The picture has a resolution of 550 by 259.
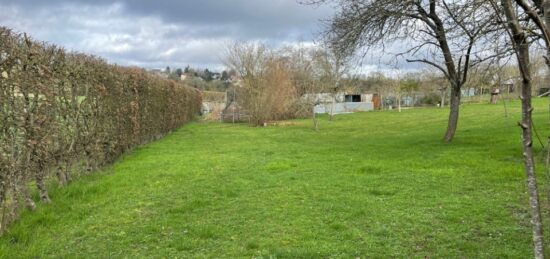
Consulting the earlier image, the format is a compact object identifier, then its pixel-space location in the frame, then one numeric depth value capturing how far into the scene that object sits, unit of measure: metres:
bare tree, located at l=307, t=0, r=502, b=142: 9.69
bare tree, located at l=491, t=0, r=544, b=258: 2.53
